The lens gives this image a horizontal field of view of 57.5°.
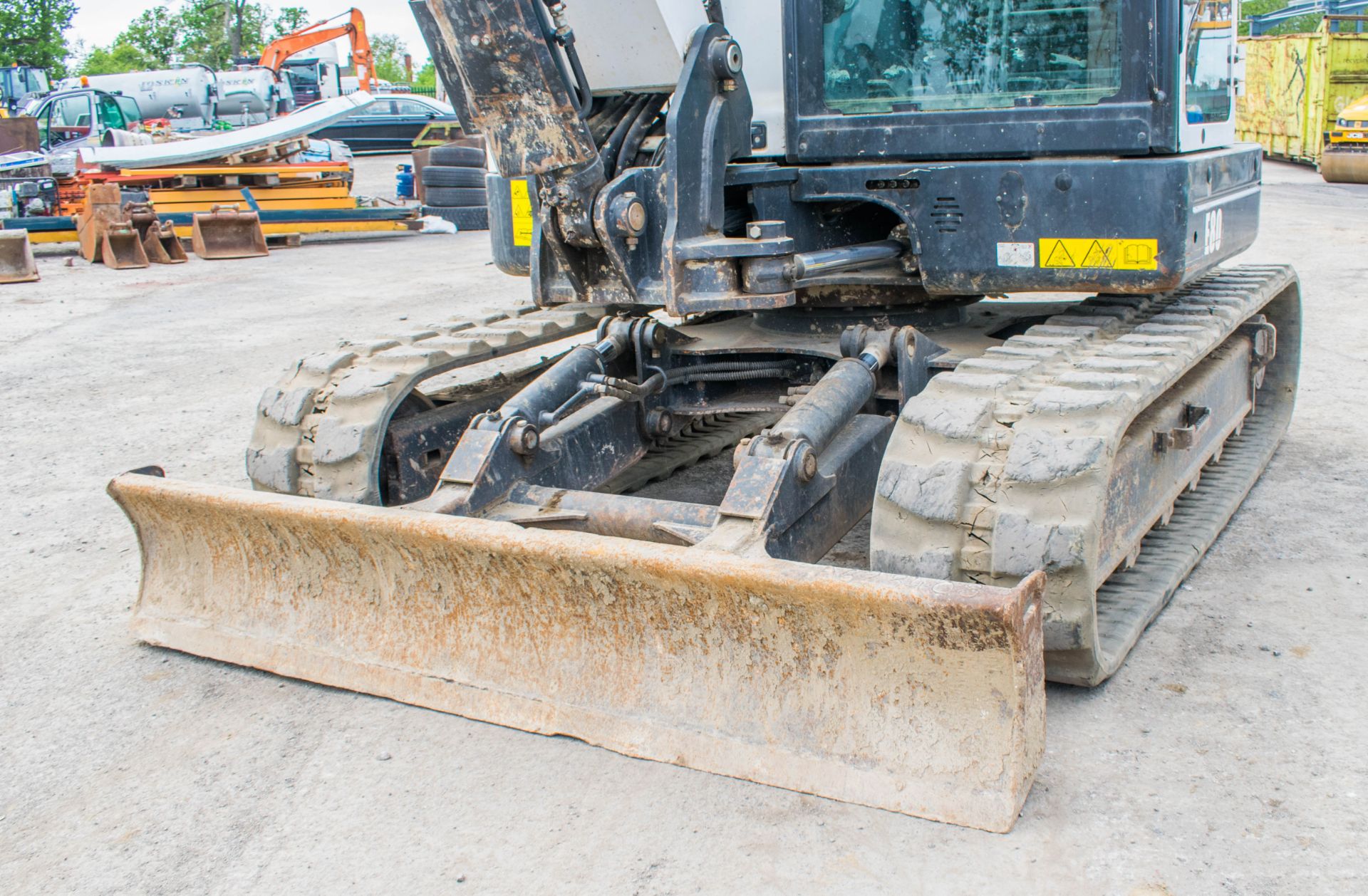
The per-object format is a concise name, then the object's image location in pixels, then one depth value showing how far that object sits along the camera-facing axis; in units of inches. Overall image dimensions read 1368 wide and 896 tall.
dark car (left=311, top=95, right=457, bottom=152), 1138.7
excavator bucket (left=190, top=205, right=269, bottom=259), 600.1
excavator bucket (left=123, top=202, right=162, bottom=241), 583.8
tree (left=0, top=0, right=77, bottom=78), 1902.1
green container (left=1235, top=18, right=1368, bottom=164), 789.2
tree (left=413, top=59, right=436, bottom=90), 2463.2
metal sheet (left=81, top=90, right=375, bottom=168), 660.1
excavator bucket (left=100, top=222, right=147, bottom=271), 567.5
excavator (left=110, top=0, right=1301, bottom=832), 116.4
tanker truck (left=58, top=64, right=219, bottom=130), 945.5
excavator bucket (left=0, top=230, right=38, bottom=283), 522.0
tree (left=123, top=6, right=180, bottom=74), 2383.1
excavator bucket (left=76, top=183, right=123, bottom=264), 569.6
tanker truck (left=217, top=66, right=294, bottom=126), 941.2
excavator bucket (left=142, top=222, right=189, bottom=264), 583.2
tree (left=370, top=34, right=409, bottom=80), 2977.4
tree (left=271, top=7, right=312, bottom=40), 2583.7
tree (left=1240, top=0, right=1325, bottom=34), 1905.8
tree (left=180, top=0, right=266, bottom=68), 2317.9
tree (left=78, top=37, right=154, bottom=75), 2247.8
